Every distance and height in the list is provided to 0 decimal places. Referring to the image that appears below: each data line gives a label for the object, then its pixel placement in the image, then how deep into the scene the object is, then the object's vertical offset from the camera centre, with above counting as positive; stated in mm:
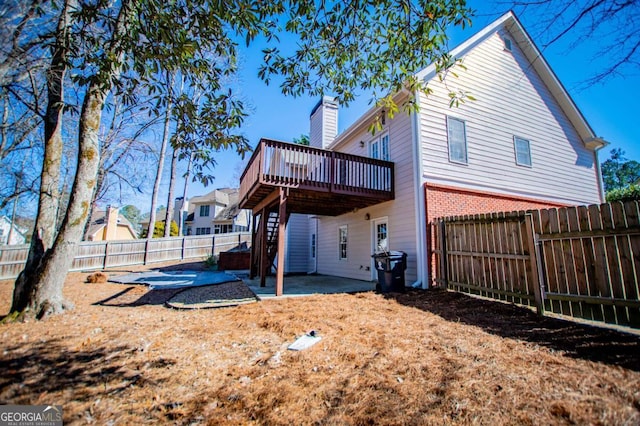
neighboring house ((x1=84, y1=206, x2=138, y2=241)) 26203 +2531
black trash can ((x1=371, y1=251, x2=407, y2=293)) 6895 -463
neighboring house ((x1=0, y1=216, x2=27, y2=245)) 30948 +1726
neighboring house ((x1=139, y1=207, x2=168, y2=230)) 38000 +4645
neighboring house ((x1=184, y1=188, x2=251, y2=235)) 31047 +4172
